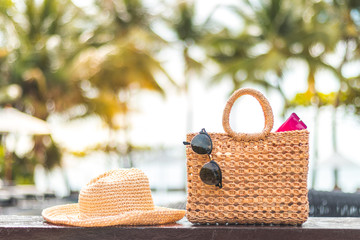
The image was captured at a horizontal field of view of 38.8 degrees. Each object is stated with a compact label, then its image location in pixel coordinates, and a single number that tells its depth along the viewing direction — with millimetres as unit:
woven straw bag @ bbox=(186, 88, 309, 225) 1425
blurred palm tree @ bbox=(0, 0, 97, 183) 17031
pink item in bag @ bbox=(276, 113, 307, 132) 1499
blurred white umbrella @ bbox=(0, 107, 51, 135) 10906
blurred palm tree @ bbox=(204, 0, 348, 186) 17609
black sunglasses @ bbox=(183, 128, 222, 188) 1388
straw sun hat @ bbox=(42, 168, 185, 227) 1446
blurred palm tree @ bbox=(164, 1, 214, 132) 21297
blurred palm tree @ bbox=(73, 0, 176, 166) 17703
